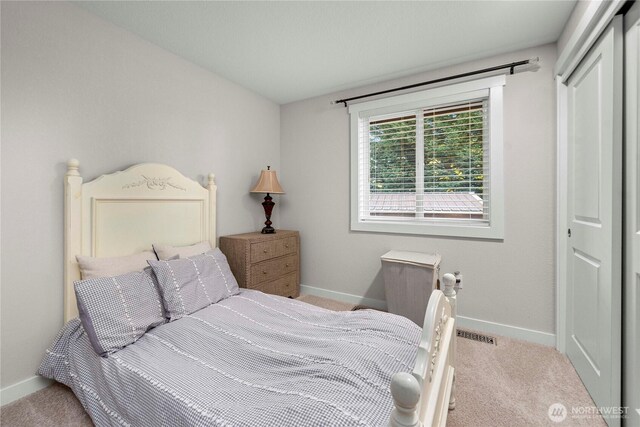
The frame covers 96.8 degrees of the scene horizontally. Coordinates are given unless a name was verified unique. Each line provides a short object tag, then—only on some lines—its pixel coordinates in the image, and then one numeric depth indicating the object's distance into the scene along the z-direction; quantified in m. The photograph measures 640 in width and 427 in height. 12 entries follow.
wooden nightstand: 2.74
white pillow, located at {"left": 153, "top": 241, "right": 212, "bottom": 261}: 2.25
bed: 1.01
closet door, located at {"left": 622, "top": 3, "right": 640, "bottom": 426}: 1.33
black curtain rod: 2.33
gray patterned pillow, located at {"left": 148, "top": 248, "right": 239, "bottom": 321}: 1.86
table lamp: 3.16
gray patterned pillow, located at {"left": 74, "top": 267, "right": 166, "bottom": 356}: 1.49
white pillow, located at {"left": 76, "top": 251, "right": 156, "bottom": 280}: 1.85
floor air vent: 2.41
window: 2.55
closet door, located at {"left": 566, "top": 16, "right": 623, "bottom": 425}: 1.46
